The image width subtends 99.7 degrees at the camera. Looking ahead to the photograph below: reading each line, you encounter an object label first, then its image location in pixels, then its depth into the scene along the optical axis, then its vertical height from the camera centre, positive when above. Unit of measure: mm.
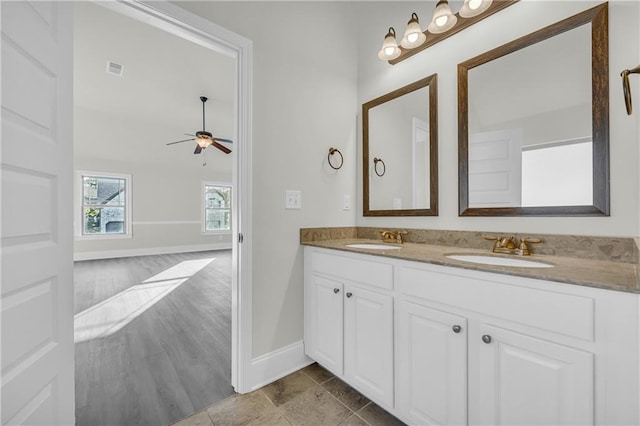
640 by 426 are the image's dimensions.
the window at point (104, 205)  5898 +186
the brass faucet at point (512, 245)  1316 -165
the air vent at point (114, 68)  3322 +1846
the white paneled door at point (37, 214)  693 -3
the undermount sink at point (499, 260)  1172 -226
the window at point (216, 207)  7656 +168
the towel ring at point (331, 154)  2037 +431
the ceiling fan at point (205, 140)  4242 +1171
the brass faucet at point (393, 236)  1877 -168
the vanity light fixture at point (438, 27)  1463 +1112
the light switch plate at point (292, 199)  1799 +93
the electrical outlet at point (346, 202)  2146 +86
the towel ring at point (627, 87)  866 +431
